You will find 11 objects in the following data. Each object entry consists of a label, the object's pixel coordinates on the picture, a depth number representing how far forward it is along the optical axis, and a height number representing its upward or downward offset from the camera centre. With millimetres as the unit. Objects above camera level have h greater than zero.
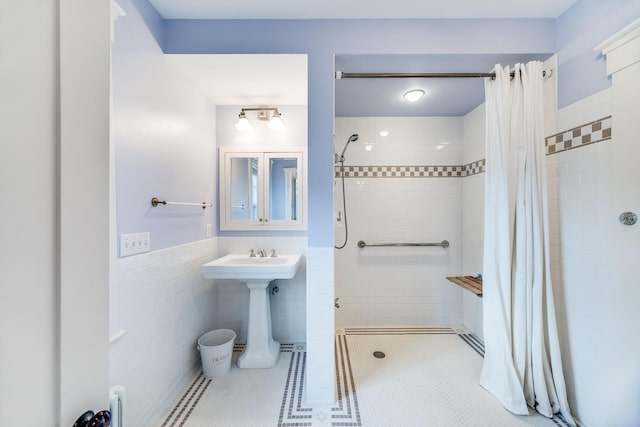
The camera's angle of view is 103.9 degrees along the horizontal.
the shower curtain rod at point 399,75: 1635 +921
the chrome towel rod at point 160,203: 1473 +92
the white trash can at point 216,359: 1843 -1055
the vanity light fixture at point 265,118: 2203 +886
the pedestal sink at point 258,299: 1830 -679
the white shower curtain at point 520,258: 1504 -272
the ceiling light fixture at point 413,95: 2026 +1000
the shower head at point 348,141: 2334 +707
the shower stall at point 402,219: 2592 -42
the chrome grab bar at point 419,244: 2564 -294
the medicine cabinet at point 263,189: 2346 +260
